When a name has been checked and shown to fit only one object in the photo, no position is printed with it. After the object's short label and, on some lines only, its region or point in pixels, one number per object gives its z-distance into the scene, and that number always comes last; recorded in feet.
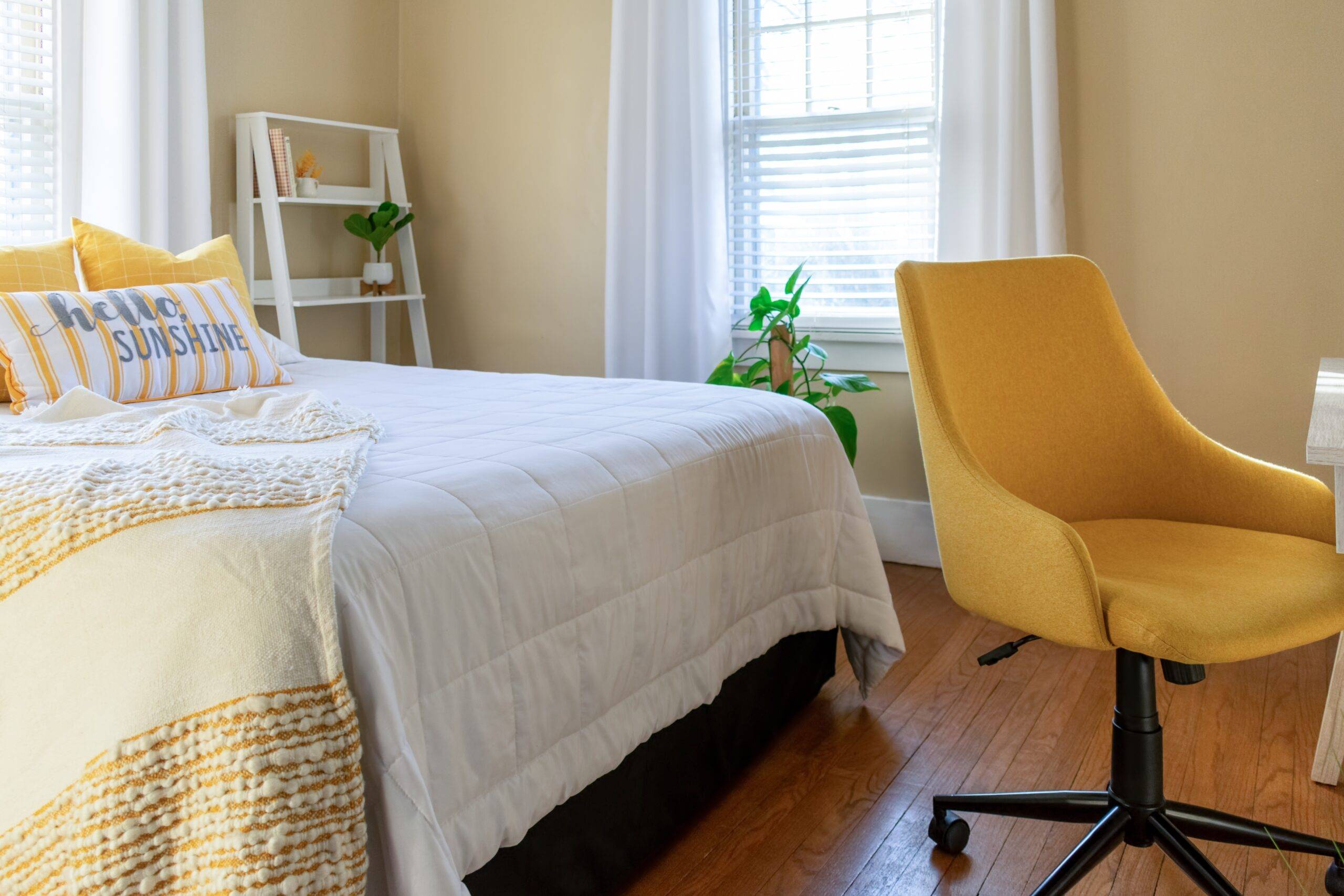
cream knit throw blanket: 3.26
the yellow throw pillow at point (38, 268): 7.36
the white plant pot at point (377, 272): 12.66
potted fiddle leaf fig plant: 12.34
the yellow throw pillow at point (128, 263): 7.96
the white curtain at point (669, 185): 11.37
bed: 3.93
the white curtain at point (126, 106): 10.09
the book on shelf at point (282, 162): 11.35
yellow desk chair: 4.66
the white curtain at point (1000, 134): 9.64
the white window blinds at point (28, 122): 9.89
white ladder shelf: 11.29
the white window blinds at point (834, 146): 10.78
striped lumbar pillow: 6.70
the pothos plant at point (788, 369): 10.16
